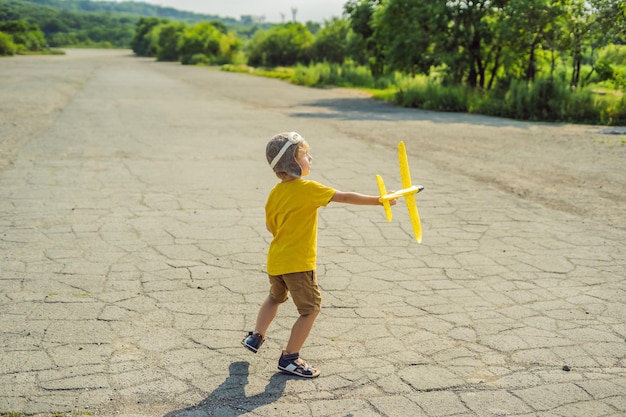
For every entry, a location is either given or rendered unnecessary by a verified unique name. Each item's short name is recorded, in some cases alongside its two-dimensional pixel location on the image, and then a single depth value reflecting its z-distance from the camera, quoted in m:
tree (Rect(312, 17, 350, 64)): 38.81
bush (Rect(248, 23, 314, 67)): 44.88
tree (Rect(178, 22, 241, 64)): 59.91
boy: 3.27
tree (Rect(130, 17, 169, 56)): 90.15
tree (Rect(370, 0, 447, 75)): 18.66
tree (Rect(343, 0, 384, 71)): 26.30
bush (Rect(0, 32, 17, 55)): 47.50
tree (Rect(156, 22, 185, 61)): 74.56
